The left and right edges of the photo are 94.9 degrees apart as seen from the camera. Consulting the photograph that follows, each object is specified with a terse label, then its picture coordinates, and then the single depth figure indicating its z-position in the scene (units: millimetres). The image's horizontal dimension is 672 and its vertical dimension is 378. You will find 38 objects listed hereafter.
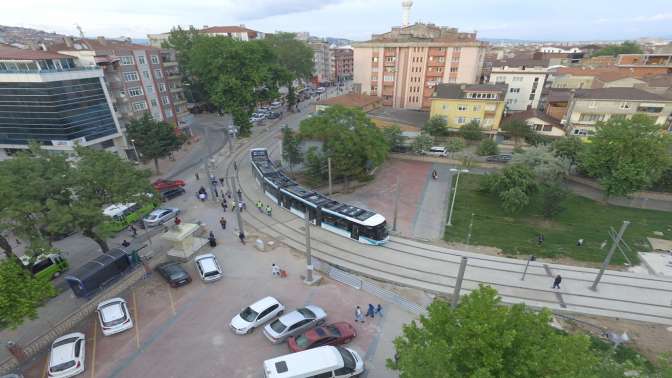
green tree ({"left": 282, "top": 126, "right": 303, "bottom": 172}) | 36938
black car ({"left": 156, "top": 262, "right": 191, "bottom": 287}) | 20641
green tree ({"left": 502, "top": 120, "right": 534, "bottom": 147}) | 47250
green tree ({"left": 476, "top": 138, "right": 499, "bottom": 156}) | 42719
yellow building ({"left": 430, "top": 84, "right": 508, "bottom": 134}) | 48500
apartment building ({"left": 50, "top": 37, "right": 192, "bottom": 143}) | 40312
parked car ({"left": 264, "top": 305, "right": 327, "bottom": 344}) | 16531
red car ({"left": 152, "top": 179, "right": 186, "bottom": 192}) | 32906
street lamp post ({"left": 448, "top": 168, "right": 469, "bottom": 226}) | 28500
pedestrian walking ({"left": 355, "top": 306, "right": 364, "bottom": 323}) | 17875
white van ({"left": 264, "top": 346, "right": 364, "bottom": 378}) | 13797
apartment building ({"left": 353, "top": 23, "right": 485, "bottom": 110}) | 66125
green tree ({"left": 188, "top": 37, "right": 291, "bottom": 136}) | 47531
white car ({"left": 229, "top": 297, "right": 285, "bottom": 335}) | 17078
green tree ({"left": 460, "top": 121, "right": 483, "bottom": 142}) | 48844
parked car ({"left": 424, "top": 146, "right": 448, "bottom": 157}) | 45062
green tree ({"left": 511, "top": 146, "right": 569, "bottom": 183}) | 30938
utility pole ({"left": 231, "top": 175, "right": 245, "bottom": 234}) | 24867
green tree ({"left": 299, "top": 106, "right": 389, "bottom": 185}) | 32406
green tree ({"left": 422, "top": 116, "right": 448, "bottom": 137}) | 49469
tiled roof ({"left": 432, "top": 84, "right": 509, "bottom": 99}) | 48719
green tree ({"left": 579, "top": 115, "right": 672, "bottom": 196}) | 28797
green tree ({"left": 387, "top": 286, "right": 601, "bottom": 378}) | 9008
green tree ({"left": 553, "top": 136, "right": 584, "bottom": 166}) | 36719
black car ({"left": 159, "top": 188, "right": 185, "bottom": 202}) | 32781
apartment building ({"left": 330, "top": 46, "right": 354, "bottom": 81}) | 121938
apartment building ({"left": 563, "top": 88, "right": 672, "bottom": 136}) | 42906
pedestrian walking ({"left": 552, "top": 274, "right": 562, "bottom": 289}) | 20562
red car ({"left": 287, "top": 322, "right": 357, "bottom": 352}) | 15969
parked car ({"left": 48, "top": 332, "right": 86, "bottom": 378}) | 14570
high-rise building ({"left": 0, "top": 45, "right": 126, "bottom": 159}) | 33562
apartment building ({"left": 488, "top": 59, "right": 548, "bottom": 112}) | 59506
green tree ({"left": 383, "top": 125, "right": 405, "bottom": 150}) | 44628
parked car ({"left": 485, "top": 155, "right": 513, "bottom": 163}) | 42344
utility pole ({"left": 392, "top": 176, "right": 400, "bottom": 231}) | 26759
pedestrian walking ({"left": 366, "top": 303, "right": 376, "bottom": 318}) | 18188
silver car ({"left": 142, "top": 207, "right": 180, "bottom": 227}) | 27844
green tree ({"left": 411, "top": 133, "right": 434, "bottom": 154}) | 43562
